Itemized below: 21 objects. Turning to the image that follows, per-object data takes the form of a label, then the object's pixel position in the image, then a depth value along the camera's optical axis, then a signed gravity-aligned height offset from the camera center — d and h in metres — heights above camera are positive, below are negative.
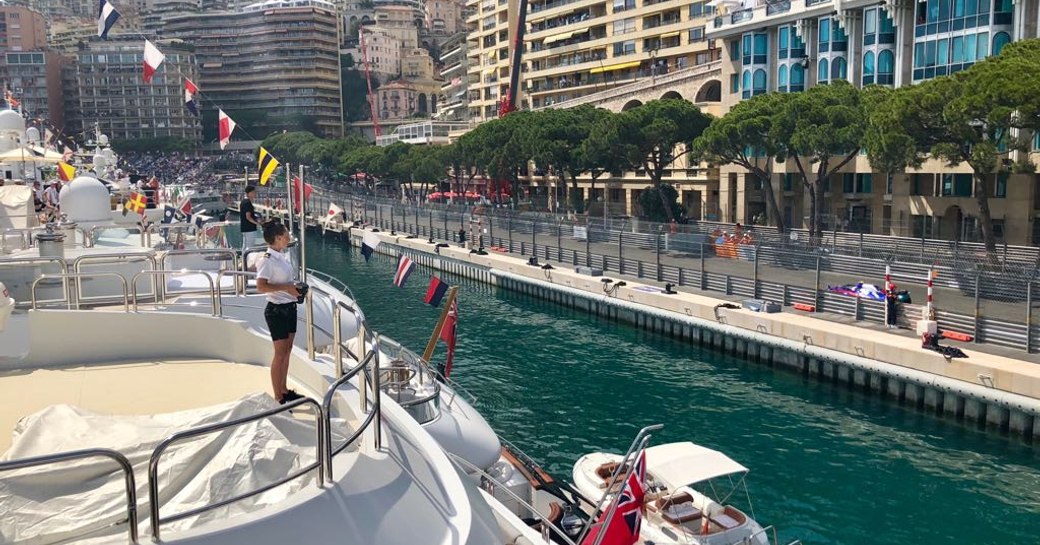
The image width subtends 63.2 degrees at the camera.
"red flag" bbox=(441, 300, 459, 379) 18.47 -2.97
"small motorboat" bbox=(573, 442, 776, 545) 13.05 -5.08
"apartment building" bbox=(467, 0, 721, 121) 72.94 +14.43
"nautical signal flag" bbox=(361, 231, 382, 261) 20.75 -1.14
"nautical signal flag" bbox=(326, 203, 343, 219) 26.95 -0.50
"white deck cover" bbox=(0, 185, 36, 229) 20.31 -0.22
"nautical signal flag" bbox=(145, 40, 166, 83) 26.11 +4.37
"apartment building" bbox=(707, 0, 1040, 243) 40.75 +6.96
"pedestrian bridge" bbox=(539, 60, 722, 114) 64.75 +8.47
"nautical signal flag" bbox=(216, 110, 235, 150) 25.91 +2.23
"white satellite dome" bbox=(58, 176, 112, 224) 18.92 -0.03
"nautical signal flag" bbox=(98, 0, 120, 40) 28.06 +6.04
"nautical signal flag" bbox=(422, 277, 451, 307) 20.05 -2.30
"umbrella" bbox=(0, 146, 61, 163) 25.66 +1.45
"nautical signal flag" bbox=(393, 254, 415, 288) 19.83 -1.78
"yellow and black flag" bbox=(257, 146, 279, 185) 18.67 +0.71
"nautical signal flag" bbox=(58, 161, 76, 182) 26.52 +0.94
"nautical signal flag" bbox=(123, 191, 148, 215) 23.02 -0.12
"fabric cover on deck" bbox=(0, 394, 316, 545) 4.15 -1.44
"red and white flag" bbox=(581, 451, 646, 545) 8.64 -3.33
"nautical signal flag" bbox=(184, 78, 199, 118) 31.51 +3.87
